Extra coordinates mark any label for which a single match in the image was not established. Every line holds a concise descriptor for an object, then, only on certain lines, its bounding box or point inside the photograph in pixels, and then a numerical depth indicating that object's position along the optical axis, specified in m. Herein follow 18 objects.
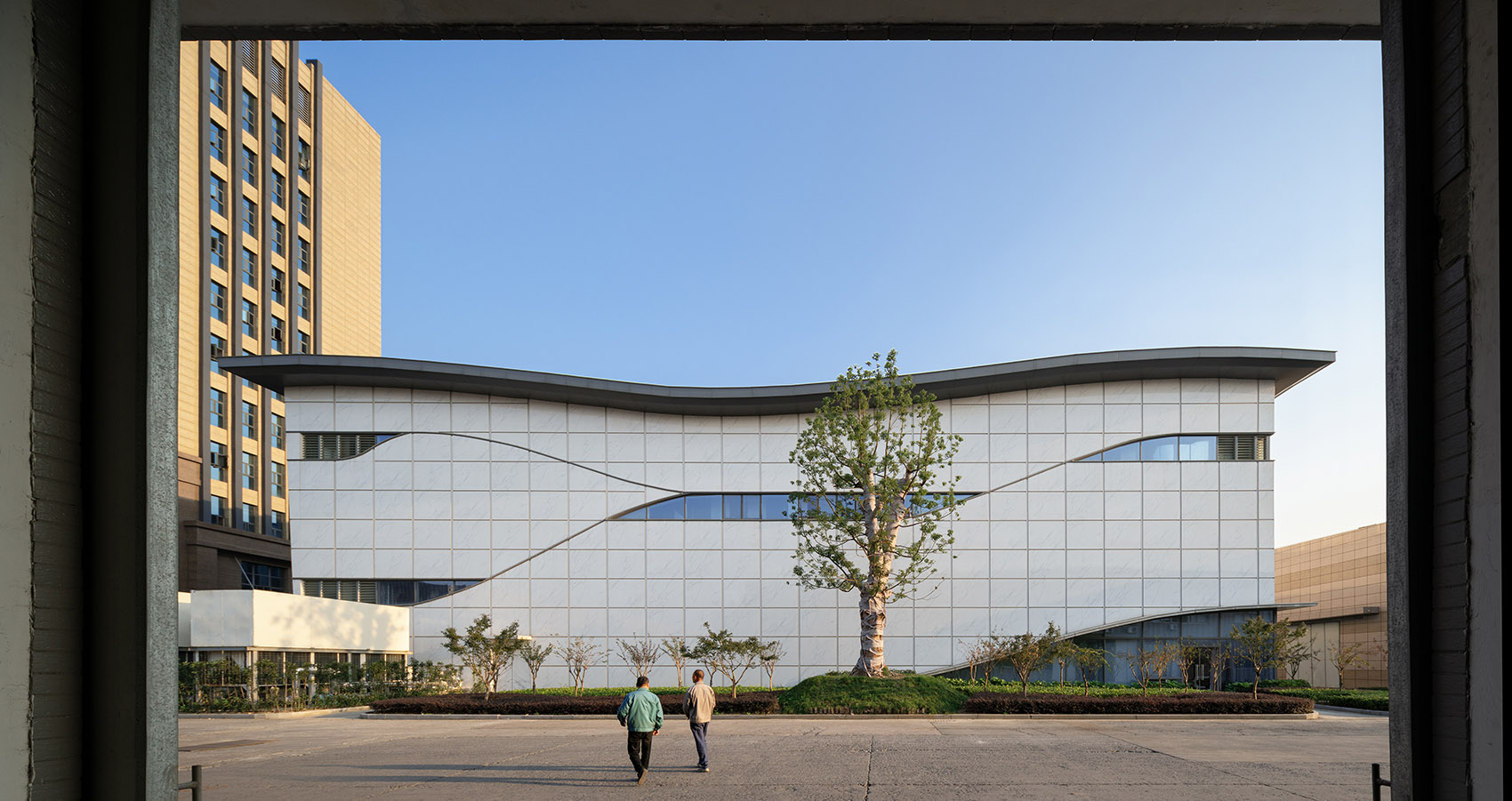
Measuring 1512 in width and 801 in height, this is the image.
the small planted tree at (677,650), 39.53
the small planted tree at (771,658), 40.00
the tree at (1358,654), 43.28
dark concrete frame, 3.91
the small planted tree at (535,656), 41.03
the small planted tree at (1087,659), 38.38
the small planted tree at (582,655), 42.53
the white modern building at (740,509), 44.50
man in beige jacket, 17.58
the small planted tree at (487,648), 37.28
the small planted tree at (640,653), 43.16
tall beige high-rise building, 55.78
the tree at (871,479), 35.47
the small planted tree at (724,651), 36.66
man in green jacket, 16.03
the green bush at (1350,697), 36.06
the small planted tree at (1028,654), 34.97
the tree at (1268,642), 36.34
